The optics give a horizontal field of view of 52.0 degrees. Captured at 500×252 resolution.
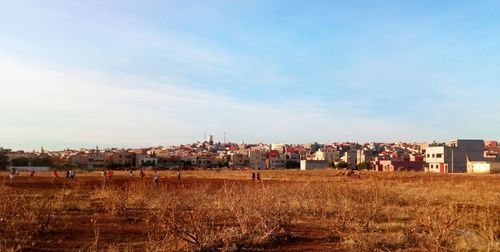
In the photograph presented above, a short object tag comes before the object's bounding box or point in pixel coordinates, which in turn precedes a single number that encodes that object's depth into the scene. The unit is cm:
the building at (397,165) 10888
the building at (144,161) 14775
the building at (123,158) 14988
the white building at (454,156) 10431
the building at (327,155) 18025
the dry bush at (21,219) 1073
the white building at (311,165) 13175
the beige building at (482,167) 8912
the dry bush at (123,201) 1619
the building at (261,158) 15636
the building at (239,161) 16277
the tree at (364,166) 12474
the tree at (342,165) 12675
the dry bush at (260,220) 1089
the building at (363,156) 15375
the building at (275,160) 15700
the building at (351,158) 15405
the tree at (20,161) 11906
